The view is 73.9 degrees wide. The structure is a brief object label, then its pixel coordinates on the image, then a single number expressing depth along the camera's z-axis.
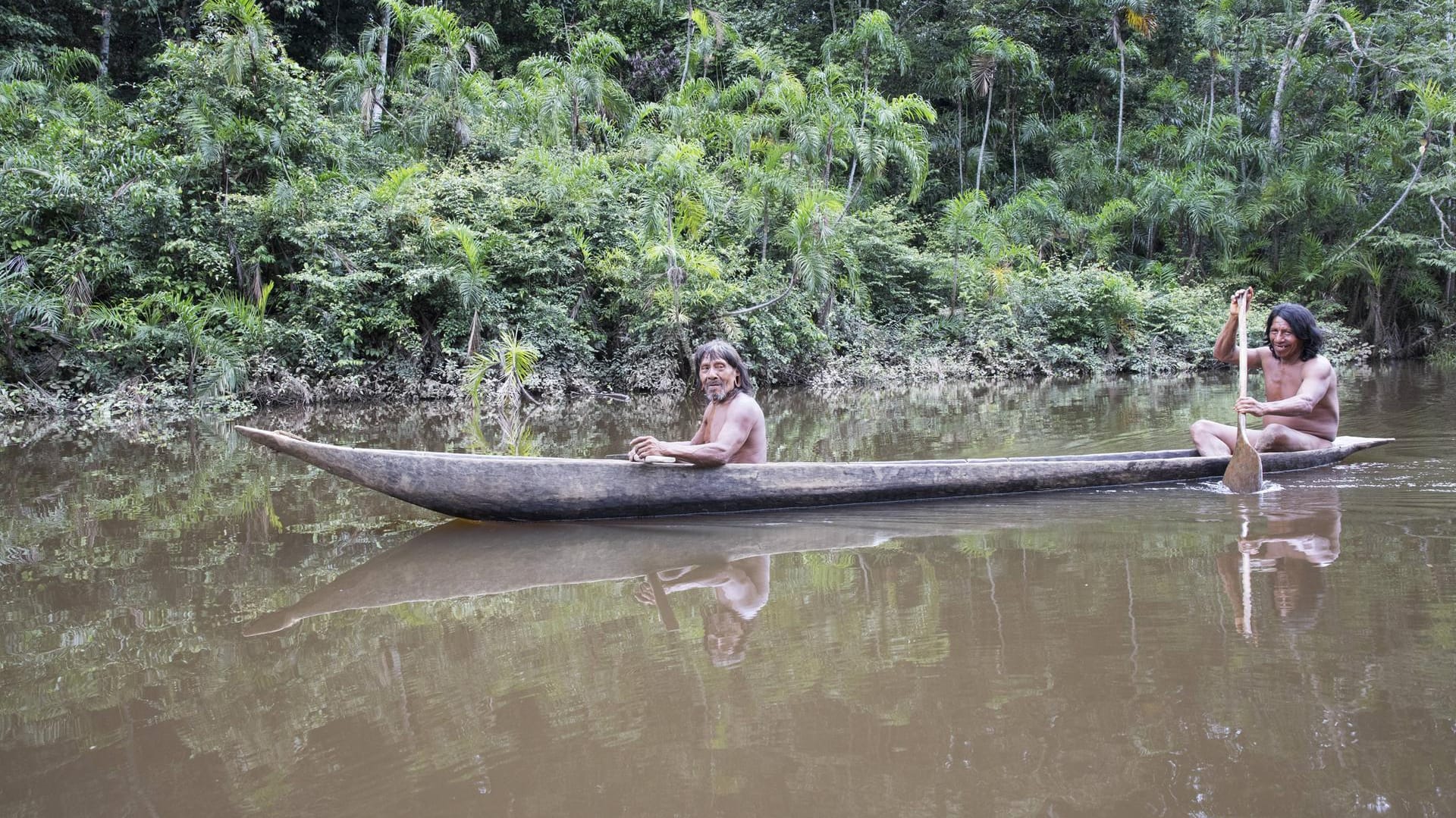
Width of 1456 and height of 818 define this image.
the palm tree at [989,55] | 17.67
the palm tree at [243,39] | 11.30
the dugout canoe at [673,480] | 4.58
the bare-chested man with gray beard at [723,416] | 4.98
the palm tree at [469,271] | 11.23
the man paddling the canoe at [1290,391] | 5.73
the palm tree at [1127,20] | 18.52
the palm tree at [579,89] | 14.41
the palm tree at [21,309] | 9.98
